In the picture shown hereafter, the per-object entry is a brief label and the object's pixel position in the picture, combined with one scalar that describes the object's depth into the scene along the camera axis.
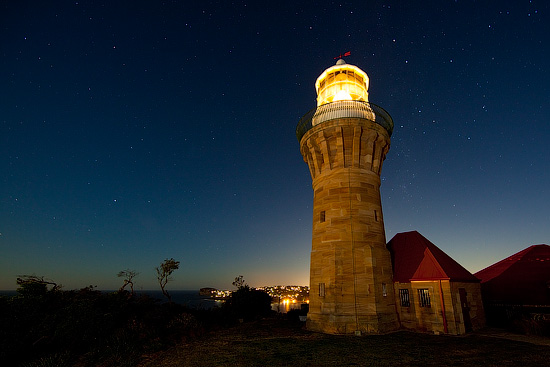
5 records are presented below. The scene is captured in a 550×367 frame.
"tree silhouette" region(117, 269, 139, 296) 19.98
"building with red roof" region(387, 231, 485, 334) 16.75
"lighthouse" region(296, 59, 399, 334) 17.47
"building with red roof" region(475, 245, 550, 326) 19.44
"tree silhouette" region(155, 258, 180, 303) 25.06
